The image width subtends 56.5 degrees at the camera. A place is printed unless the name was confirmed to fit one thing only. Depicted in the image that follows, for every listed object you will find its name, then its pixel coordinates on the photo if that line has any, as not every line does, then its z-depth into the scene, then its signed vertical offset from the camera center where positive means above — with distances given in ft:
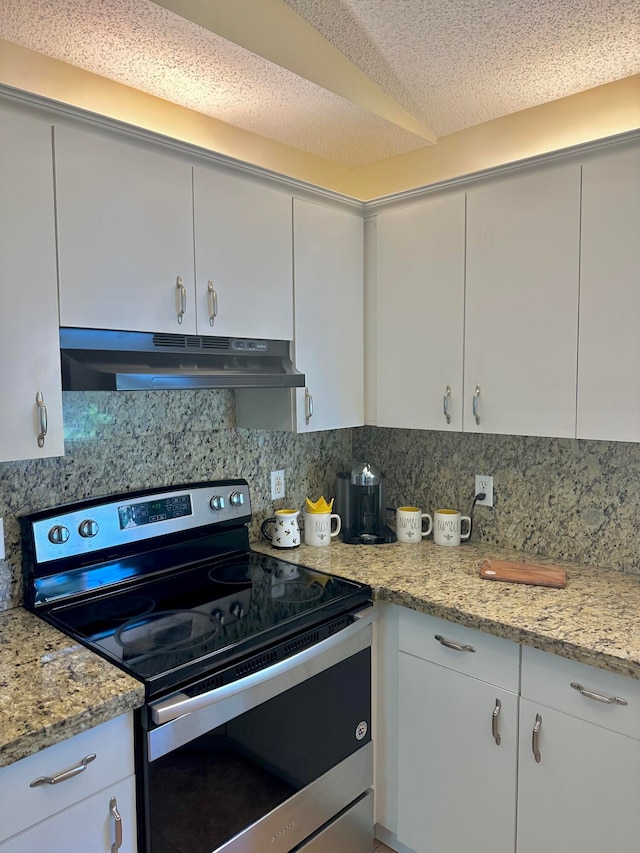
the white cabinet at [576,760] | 4.63 -3.03
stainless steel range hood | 4.91 +0.25
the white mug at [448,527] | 7.44 -1.75
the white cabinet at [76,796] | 3.68 -2.66
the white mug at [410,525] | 7.59 -1.75
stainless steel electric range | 4.44 -2.23
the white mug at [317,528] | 7.51 -1.77
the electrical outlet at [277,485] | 7.84 -1.27
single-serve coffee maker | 7.67 -1.57
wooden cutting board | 6.00 -1.93
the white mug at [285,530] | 7.36 -1.76
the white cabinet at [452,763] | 5.37 -3.57
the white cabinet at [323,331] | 6.90 +0.68
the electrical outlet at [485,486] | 7.43 -1.24
